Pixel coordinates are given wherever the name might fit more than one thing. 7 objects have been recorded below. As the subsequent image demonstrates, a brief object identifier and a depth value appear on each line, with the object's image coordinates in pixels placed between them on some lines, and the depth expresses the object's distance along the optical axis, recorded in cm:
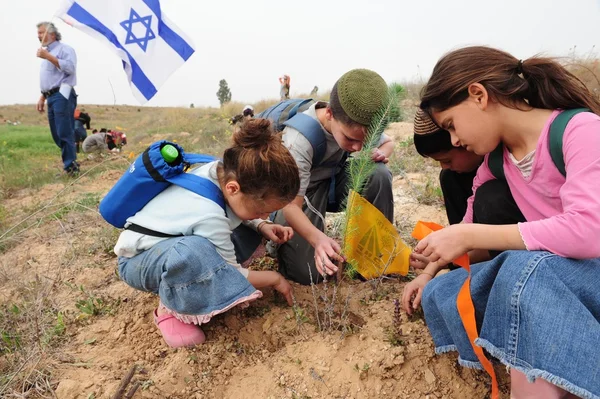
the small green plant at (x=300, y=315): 199
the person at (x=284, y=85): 946
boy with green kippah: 203
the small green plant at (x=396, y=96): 196
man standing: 579
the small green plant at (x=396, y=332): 177
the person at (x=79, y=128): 1095
